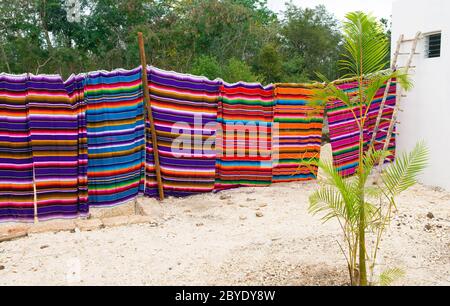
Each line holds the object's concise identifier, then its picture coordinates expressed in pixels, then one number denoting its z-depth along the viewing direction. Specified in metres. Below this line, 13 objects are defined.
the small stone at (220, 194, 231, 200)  6.12
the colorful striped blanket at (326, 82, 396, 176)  6.96
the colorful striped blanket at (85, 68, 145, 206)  5.25
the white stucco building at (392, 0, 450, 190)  6.57
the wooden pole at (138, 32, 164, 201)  5.50
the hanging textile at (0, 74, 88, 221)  4.89
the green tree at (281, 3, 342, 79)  19.86
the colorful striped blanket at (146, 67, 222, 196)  5.78
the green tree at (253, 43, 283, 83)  14.64
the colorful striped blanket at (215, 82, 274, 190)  6.34
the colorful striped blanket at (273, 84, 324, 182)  6.71
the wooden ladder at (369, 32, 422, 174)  6.73
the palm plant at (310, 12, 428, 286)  3.14
